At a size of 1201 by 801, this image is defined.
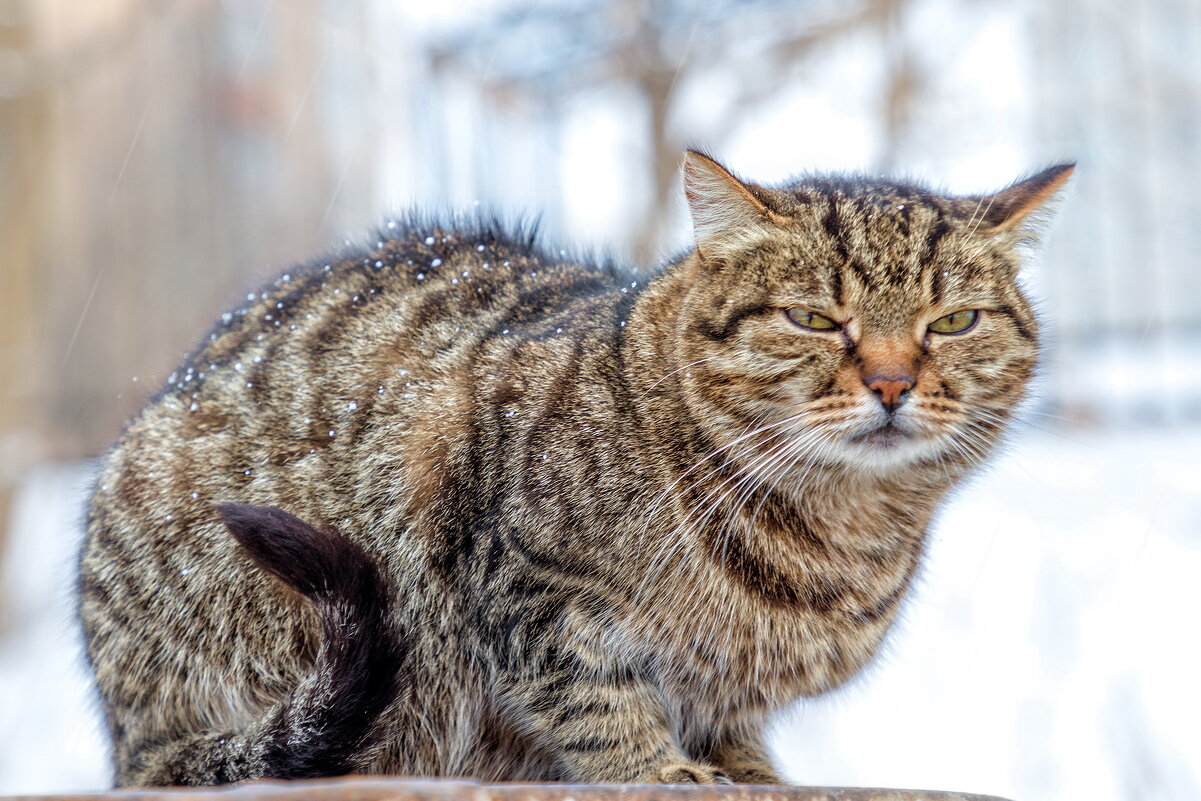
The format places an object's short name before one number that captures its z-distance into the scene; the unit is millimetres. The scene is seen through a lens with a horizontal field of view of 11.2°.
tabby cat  1985
